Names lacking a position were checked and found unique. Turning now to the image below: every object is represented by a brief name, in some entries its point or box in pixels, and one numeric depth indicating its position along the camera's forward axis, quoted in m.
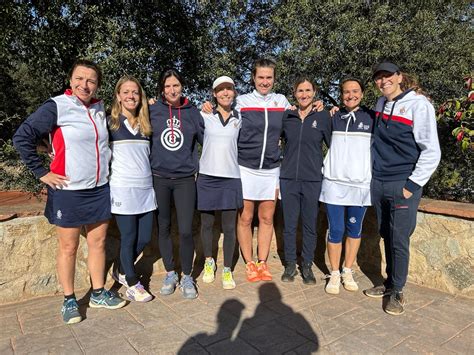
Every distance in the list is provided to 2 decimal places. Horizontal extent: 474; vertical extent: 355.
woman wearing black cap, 2.72
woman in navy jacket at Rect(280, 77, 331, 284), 3.31
